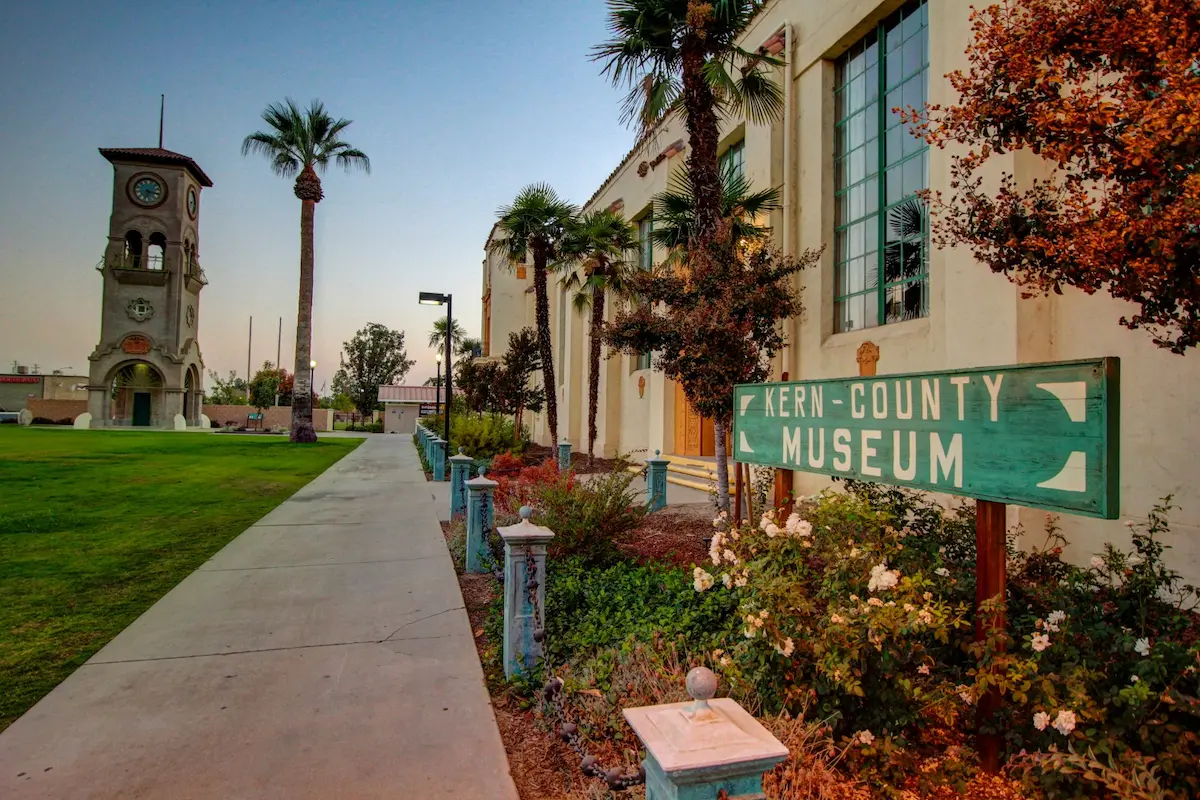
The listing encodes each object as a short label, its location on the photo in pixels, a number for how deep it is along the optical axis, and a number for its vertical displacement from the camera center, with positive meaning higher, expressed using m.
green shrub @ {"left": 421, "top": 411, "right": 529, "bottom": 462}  19.61 -0.82
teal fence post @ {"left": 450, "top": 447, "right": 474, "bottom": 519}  10.16 -1.16
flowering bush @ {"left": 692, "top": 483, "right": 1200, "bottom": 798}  2.40 -1.03
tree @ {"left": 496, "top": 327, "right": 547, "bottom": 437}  24.11 +1.35
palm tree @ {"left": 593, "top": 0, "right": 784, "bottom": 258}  8.45 +4.91
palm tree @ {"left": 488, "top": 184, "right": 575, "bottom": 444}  18.14 +5.20
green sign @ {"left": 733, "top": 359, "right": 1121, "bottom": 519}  2.32 -0.07
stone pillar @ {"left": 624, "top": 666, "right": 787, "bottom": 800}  1.62 -0.88
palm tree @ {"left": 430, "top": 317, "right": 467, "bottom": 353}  54.25 +7.10
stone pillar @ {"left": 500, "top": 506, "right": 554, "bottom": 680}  4.15 -1.24
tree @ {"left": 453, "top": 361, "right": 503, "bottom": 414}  24.66 +1.15
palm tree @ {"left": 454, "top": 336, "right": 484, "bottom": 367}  45.68 +4.93
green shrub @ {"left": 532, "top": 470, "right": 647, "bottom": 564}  6.64 -1.11
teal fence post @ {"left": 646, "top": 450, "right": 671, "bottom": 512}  11.05 -1.12
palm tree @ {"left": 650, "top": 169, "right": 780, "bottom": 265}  10.66 +3.57
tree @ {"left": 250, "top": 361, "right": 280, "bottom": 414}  70.19 +2.11
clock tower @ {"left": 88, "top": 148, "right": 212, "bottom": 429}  44.06 +8.76
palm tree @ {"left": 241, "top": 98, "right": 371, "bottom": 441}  28.88 +11.55
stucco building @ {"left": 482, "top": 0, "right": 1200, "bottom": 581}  6.11 +2.56
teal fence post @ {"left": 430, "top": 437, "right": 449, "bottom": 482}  16.23 -1.30
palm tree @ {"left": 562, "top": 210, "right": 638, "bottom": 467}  18.28 +4.77
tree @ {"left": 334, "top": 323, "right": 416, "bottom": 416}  71.06 +5.31
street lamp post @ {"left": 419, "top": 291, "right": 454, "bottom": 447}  17.77 +3.17
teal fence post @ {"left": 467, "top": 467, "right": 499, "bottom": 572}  7.04 -1.23
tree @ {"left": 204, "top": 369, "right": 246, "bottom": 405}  89.31 +1.94
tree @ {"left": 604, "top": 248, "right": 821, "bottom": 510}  7.26 +1.09
